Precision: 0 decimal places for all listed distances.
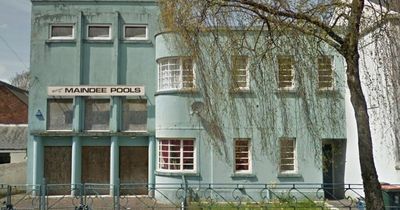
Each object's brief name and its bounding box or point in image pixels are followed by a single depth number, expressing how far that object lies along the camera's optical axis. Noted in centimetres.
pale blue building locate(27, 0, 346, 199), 1520
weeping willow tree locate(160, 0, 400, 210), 598
